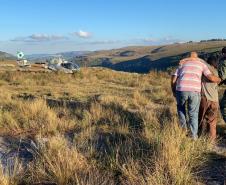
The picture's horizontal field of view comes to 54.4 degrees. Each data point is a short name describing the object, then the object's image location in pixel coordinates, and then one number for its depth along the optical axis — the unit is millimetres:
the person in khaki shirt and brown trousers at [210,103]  4248
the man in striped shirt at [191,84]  4088
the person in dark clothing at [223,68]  4296
